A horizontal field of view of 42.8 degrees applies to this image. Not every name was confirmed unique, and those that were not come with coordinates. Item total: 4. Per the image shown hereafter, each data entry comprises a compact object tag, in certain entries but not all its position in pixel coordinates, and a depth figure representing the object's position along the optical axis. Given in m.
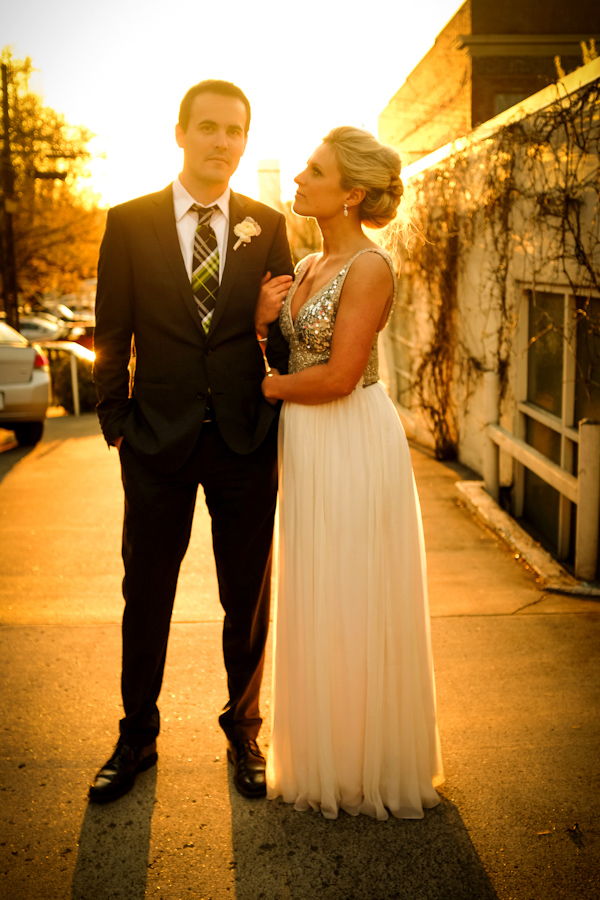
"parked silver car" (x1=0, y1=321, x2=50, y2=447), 9.07
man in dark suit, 2.56
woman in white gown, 2.47
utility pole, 16.62
